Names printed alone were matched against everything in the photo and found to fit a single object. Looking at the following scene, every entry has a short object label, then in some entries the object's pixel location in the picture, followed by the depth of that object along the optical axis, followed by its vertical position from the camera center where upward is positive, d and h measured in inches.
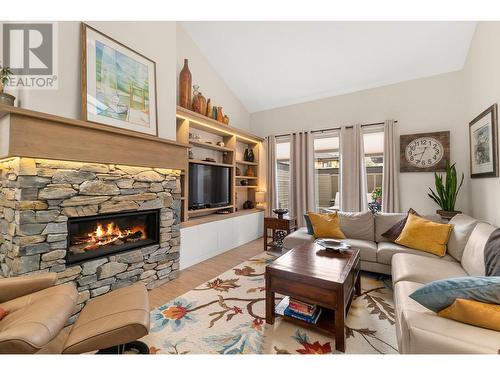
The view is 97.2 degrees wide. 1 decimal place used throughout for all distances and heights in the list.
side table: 152.5 -27.5
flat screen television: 138.1 +1.9
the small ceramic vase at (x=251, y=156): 192.7 +28.7
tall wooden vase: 131.5 +61.4
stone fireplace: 68.2 -12.9
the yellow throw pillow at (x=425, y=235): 96.1 -21.1
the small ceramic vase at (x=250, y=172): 193.0 +14.8
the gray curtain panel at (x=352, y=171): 152.9 +12.6
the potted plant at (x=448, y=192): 121.2 -1.6
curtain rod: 149.6 +44.9
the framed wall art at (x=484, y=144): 90.4 +20.7
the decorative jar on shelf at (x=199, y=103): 140.2 +55.2
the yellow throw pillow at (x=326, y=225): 123.1 -20.7
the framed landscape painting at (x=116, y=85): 80.1 +42.0
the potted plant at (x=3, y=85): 64.0 +32.1
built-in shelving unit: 130.2 +28.0
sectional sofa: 40.4 -27.5
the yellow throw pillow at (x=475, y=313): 40.6 -23.5
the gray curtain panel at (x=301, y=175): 173.8 +11.2
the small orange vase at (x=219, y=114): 154.9 +52.6
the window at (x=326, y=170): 170.7 +14.6
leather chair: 41.0 -28.7
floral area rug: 62.2 -44.5
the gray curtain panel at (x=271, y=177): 189.2 +10.4
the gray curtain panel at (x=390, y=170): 141.7 +12.3
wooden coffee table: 61.9 -29.0
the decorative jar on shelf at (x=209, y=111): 146.8 +52.6
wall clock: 131.3 +23.1
